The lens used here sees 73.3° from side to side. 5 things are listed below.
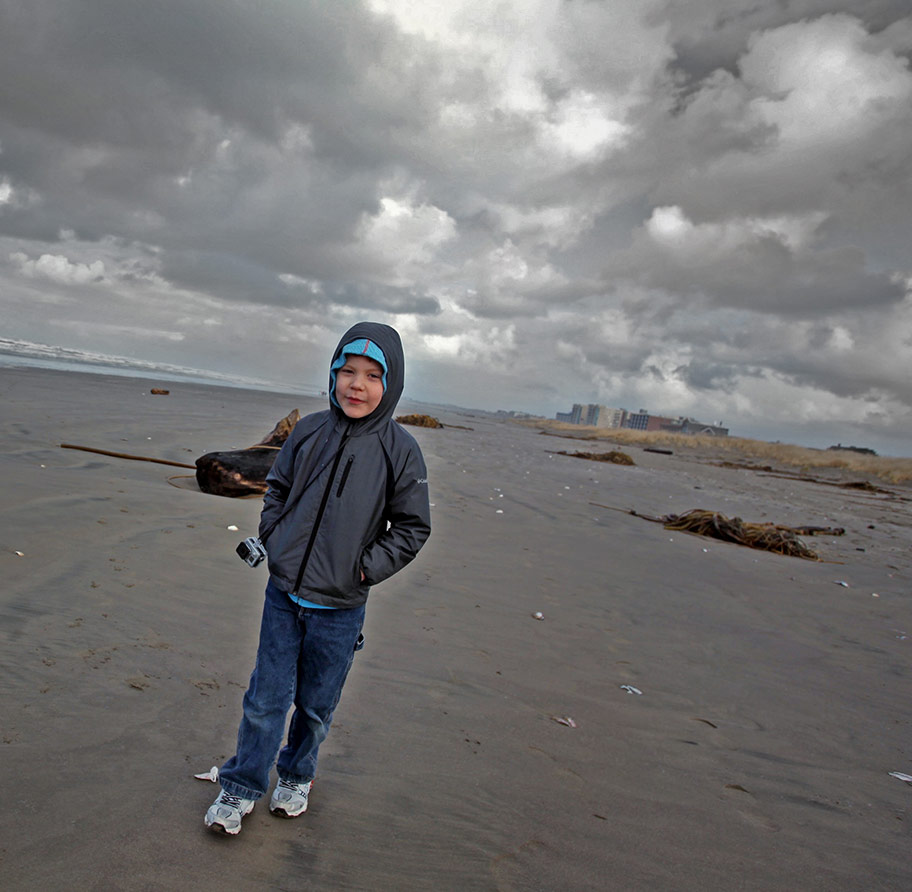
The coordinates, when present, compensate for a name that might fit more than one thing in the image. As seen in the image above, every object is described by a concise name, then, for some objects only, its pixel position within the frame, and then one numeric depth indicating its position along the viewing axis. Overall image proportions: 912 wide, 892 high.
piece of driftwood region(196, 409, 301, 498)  7.94
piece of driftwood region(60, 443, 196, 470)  8.84
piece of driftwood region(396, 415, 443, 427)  30.10
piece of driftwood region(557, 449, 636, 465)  24.36
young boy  2.32
